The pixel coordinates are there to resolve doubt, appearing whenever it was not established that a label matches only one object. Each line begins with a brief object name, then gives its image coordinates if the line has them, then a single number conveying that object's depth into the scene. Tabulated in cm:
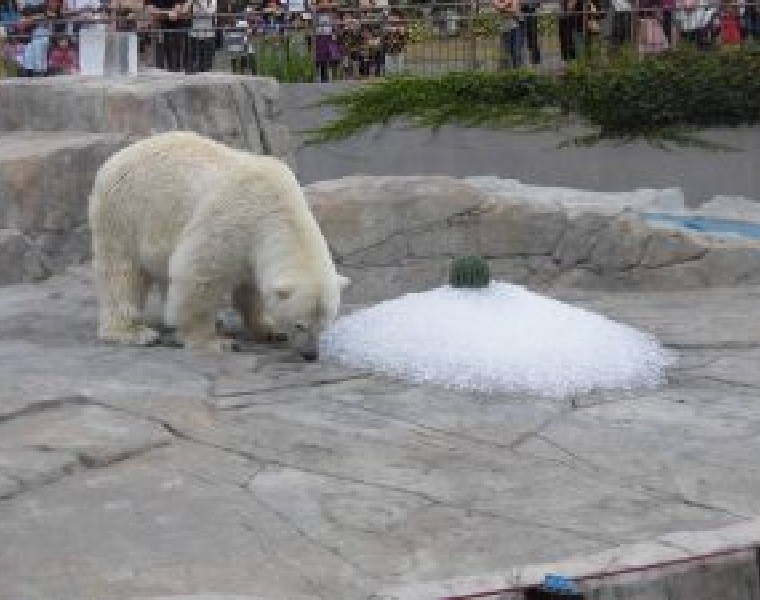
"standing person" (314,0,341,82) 1587
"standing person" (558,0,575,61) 1582
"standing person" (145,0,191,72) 1529
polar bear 761
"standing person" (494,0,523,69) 1584
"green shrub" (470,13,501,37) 1590
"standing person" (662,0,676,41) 1575
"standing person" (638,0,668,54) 1577
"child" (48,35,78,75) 1487
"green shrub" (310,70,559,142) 1577
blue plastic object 456
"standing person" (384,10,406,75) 1584
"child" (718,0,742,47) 1550
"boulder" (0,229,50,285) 1014
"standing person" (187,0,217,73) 1545
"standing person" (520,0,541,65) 1583
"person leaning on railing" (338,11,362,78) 1589
